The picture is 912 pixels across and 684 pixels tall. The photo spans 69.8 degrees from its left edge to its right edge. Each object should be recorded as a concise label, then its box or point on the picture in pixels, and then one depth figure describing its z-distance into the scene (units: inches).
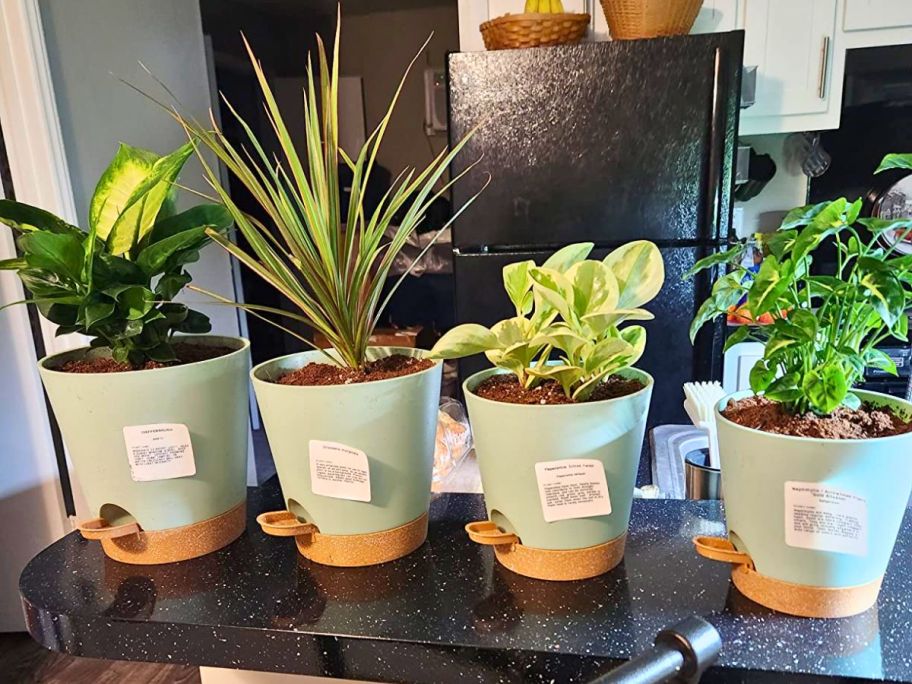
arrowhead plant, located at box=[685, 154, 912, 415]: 19.5
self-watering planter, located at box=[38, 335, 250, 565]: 24.7
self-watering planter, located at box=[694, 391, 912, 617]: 19.5
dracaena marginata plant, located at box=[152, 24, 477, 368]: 23.2
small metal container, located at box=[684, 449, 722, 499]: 33.6
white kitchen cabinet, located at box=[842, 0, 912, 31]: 77.9
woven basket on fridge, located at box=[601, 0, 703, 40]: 64.2
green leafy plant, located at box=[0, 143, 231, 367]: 23.3
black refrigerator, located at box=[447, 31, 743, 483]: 62.7
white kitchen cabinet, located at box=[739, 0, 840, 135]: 78.4
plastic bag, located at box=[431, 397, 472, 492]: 39.6
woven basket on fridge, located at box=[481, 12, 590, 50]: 65.0
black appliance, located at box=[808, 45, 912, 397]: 84.0
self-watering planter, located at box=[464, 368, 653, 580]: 22.0
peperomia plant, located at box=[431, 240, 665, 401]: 21.5
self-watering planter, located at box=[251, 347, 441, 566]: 23.5
